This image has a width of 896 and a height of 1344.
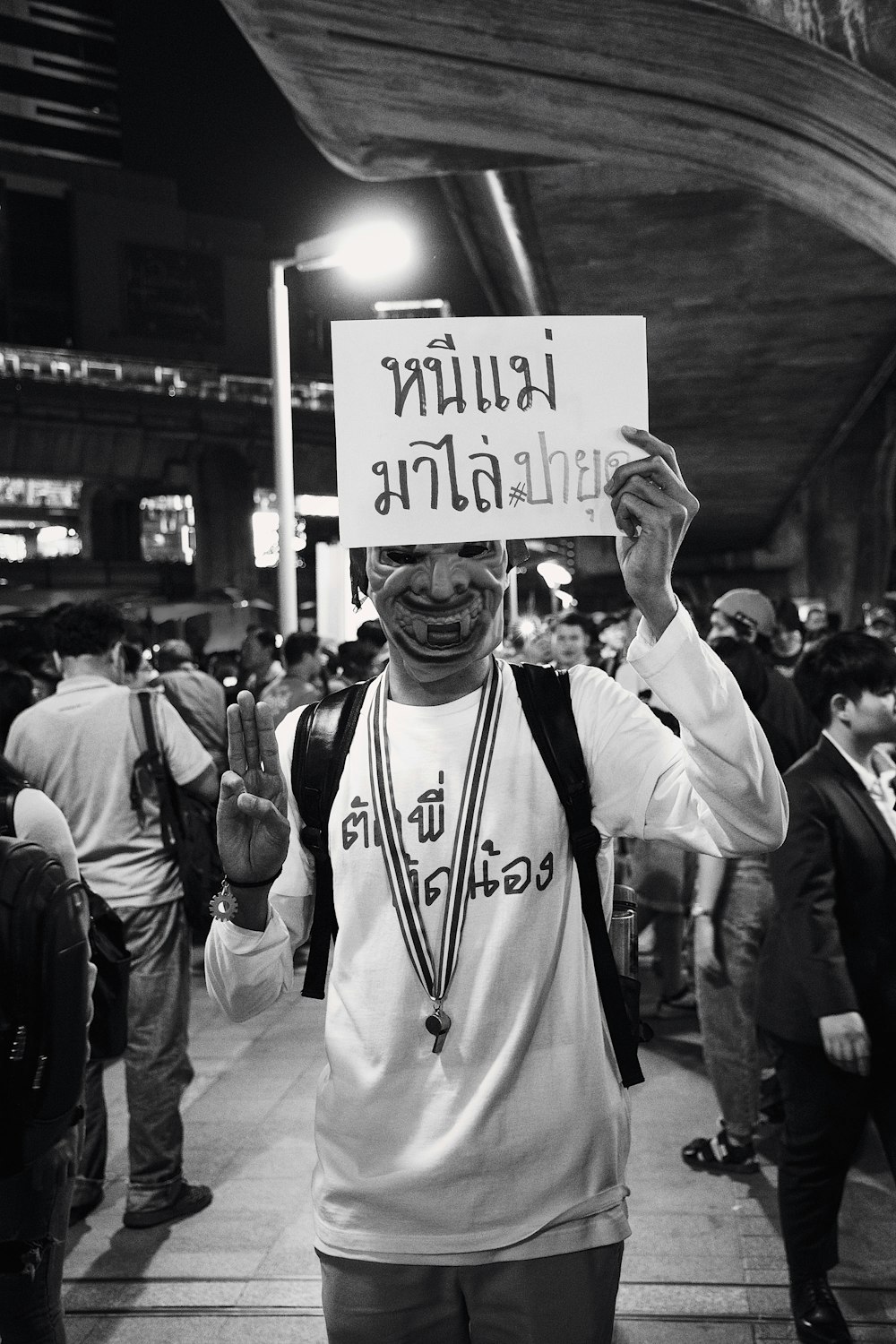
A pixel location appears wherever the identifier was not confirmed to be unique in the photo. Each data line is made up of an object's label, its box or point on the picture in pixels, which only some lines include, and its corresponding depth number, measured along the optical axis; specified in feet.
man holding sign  7.18
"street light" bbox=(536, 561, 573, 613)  41.91
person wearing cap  17.24
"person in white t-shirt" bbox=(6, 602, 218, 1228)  16.55
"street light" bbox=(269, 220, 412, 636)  41.22
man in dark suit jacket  12.28
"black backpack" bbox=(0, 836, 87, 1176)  8.94
